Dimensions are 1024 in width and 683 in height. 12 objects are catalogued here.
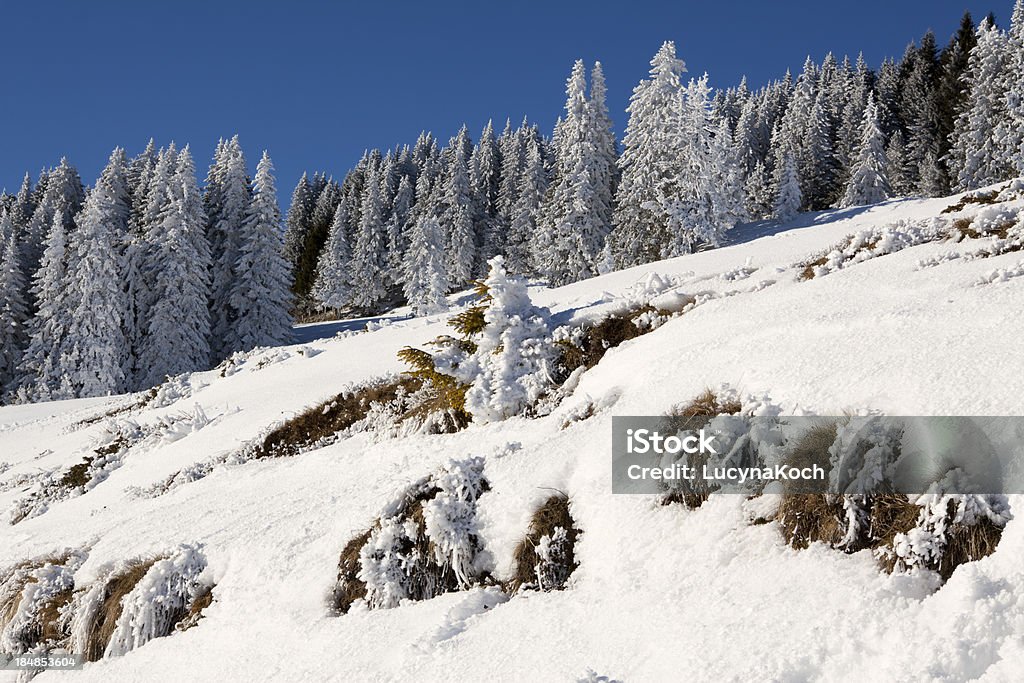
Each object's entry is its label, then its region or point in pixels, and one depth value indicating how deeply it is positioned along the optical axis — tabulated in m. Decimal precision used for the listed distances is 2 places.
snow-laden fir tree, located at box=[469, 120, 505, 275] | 75.12
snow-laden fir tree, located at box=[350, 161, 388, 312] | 72.06
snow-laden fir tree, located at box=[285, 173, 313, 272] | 89.00
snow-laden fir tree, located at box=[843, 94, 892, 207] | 51.88
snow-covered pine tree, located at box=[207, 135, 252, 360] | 50.75
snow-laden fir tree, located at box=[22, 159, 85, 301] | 55.67
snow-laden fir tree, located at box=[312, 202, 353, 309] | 73.44
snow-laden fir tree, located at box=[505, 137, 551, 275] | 66.19
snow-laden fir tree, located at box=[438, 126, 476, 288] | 70.81
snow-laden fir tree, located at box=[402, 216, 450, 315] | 60.59
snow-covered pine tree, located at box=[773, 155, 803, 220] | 49.81
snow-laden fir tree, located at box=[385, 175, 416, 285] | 71.62
